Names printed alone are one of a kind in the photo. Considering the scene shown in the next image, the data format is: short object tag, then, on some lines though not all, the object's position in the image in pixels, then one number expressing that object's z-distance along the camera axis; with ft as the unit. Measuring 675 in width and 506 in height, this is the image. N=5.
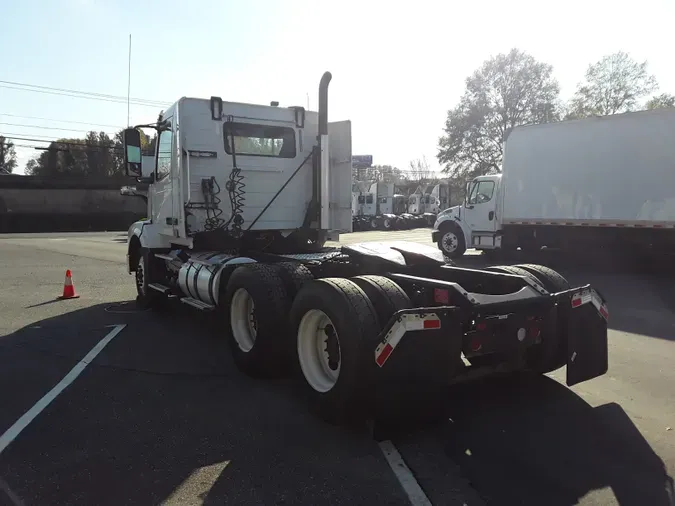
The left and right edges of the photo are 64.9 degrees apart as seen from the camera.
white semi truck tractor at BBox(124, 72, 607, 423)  12.20
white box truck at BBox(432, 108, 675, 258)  42.11
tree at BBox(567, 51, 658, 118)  159.22
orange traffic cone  32.99
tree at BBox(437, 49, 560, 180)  164.45
